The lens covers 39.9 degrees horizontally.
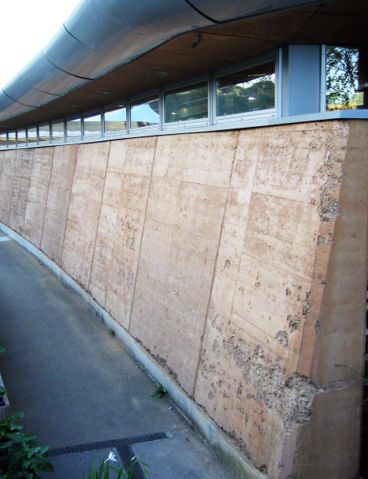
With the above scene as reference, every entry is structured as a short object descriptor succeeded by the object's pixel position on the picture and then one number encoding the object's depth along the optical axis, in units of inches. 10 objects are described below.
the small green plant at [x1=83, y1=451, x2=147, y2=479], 149.1
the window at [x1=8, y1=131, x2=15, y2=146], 689.3
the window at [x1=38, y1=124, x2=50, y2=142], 530.6
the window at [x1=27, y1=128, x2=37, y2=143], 578.9
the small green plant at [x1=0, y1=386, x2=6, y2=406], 156.6
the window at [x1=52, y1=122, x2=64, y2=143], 481.7
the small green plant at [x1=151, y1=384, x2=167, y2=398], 211.6
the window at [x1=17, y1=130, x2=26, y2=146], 636.2
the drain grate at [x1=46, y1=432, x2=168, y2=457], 171.2
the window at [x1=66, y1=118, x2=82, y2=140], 429.6
